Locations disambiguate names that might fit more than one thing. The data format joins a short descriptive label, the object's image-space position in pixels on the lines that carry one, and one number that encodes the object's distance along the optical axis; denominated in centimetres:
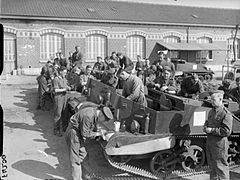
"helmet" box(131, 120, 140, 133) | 620
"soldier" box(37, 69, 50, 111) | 1197
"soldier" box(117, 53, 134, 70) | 1220
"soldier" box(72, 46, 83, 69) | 1378
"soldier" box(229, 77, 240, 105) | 815
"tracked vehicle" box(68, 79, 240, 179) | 588
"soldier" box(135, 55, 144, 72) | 1349
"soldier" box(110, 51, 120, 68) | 1220
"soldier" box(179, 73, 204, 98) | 801
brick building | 2156
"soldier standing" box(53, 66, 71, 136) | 906
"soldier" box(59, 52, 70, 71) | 1358
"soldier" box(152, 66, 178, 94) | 876
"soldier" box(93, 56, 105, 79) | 1170
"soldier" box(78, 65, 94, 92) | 1033
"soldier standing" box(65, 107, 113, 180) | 560
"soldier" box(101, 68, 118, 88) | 911
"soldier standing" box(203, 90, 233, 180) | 530
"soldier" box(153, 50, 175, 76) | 1201
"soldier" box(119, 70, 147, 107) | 699
